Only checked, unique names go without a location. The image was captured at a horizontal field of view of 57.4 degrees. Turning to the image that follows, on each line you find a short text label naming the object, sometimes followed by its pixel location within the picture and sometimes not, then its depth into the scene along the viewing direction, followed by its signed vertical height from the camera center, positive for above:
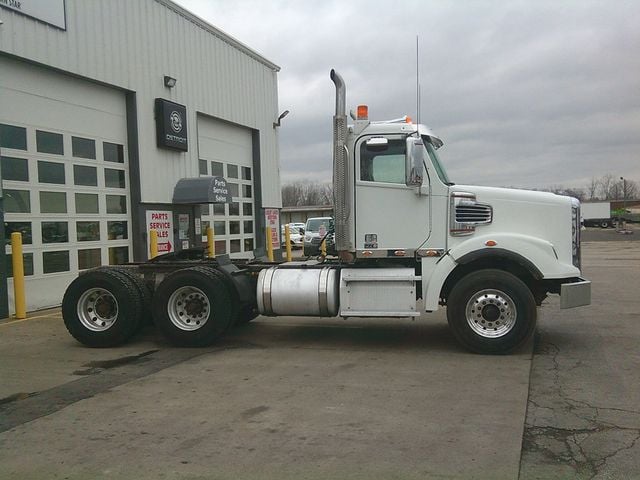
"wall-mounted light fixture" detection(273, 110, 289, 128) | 21.14 +3.79
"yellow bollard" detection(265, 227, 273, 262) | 19.19 -0.64
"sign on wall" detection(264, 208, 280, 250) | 20.39 +0.00
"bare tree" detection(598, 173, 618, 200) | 127.44 +4.71
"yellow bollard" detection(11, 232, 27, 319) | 10.43 -0.83
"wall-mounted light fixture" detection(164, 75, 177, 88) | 15.15 +3.72
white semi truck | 7.35 -0.64
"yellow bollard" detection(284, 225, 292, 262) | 19.49 -0.65
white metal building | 11.35 +2.32
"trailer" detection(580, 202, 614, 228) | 70.69 +0.10
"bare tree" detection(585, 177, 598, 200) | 126.94 +4.75
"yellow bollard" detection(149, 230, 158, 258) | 14.09 -0.46
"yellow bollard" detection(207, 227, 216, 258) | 16.41 -0.41
